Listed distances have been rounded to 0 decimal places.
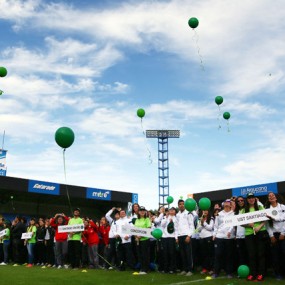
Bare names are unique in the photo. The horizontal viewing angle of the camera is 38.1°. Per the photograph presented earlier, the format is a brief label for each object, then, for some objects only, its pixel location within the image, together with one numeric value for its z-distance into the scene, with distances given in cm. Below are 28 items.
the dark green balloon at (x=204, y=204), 980
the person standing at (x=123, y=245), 1144
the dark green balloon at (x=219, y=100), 1309
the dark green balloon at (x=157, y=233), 988
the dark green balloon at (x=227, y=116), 1419
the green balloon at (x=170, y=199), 1573
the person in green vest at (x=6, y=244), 1515
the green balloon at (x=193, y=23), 1125
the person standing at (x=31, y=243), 1412
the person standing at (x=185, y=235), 981
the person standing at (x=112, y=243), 1224
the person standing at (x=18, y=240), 1496
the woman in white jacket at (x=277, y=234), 816
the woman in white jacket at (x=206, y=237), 1011
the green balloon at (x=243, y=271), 787
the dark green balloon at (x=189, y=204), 985
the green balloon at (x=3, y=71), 1301
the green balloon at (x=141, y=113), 1427
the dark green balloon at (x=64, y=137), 902
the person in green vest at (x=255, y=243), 811
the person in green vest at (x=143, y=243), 1048
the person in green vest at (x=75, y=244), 1211
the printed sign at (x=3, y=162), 2784
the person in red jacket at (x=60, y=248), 1253
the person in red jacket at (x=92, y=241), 1272
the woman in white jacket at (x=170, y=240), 1032
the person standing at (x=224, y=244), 900
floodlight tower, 5150
